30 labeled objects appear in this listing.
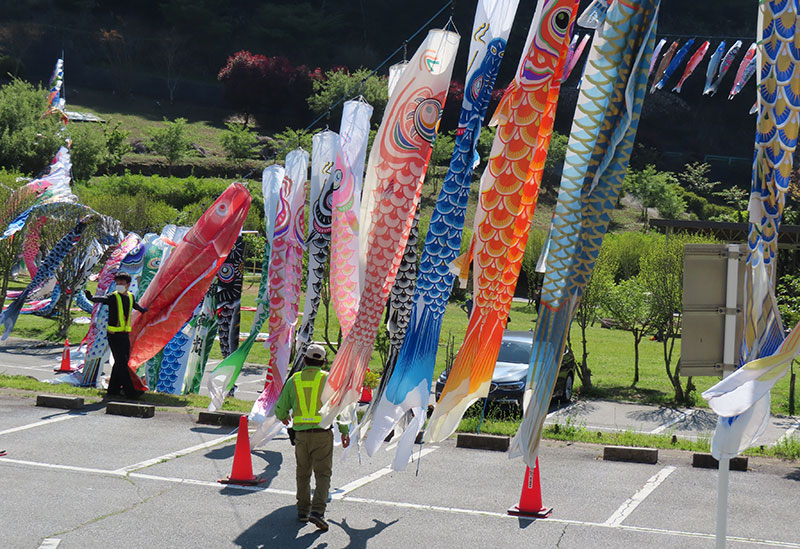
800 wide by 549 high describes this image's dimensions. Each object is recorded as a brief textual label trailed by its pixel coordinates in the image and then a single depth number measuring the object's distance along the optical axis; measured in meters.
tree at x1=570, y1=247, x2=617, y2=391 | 19.19
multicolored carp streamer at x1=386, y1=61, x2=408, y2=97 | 9.85
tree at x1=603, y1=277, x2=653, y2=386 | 18.89
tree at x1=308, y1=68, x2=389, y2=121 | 56.19
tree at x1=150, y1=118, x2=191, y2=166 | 53.25
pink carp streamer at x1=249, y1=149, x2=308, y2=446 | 11.51
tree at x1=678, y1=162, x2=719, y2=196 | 57.81
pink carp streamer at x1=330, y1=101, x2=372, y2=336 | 10.15
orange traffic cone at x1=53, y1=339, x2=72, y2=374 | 18.30
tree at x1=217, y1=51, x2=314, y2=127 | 63.84
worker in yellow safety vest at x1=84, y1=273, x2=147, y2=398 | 14.61
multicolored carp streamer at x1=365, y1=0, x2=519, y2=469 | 8.56
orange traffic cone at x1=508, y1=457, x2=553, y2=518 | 9.03
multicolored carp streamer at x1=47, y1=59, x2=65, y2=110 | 39.16
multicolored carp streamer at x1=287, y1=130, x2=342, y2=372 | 10.83
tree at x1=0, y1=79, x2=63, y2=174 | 42.28
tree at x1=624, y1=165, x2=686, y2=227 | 52.72
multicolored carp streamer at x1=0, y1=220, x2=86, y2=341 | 19.20
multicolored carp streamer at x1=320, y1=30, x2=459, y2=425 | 8.91
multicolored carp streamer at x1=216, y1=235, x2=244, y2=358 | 14.82
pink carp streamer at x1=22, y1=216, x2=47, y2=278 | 22.20
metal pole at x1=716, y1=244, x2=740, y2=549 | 7.11
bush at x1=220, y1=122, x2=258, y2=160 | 53.47
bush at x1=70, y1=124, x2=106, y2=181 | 44.00
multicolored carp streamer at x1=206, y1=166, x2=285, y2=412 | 11.98
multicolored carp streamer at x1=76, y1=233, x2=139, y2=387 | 16.16
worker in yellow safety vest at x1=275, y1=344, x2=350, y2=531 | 8.73
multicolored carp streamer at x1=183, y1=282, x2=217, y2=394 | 15.25
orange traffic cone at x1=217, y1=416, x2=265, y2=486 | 9.98
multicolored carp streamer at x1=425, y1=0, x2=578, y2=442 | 7.91
